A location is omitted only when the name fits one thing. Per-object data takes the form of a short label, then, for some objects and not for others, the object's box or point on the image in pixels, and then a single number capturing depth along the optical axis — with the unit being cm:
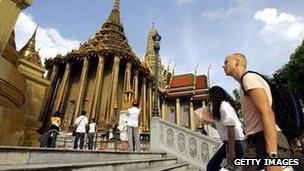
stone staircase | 167
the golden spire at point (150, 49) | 2747
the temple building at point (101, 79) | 1511
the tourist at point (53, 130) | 541
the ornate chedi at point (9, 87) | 361
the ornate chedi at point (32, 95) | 634
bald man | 106
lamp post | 592
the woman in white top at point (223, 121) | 192
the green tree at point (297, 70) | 1244
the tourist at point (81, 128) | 592
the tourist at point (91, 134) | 681
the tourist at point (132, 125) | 515
